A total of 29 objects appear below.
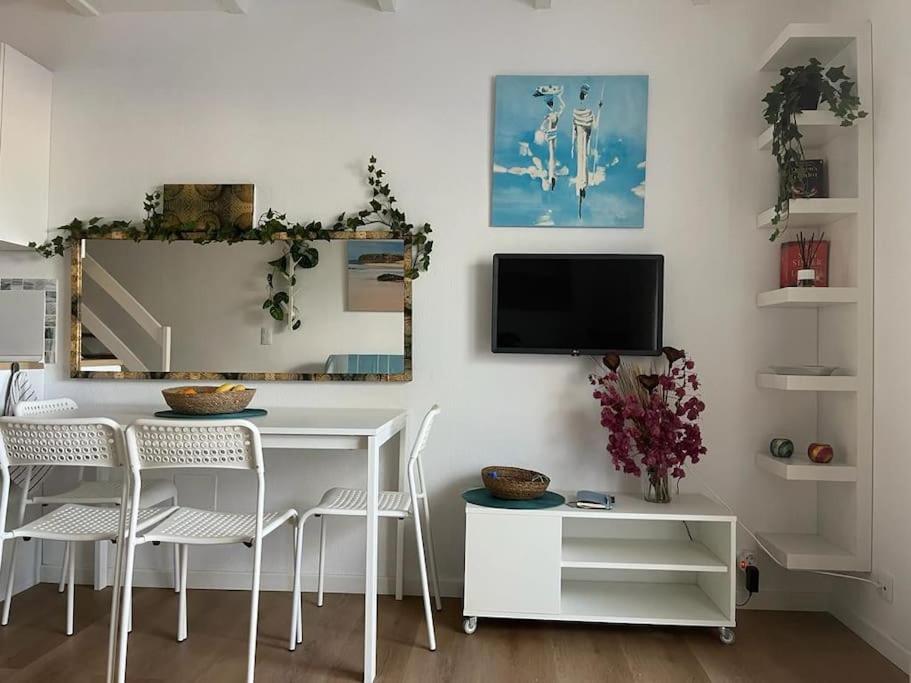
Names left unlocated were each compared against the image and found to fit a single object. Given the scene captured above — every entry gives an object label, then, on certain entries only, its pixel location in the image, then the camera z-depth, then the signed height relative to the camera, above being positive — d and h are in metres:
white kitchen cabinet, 3.11 +0.84
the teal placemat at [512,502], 2.77 -0.60
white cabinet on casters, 2.73 -0.82
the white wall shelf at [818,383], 2.80 -0.13
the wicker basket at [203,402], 2.70 -0.23
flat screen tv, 3.06 +0.18
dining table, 2.35 -0.32
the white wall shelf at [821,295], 2.80 +0.21
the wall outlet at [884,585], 2.64 -0.85
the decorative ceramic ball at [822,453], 2.86 -0.40
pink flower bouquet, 2.89 -0.30
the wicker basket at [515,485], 2.82 -0.54
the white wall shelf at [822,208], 2.81 +0.55
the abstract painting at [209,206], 3.27 +0.61
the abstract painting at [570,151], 3.17 +0.85
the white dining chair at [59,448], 2.28 -0.34
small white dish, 2.87 -0.08
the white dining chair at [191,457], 2.19 -0.36
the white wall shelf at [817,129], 2.83 +0.88
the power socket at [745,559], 3.01 -0.88
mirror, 3.22 +0.13
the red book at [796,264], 2.96 +0.35
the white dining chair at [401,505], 2.62 -0.61
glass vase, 2.95 -0.57
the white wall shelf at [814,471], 2.78 -0.47
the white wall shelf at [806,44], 2.83 +1.22
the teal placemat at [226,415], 2.73 -0.28
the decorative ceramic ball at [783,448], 2.95 -0.40
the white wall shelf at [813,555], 2.77 -0.79
